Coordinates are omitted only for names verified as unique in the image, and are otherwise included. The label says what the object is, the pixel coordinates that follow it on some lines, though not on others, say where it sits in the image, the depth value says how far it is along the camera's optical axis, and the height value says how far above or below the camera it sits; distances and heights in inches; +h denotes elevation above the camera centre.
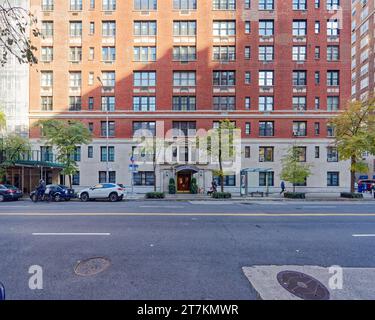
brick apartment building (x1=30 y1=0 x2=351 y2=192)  1115.9 +443.4
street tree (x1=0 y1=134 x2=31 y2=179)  832.8 +39.4
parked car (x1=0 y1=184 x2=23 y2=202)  721.0 -111.9
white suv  734.5 -114.2
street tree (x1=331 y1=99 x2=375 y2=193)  797.9 +111.2
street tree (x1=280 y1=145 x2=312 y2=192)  868.6 -40.3
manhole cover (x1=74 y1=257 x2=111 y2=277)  176.7 -93.2
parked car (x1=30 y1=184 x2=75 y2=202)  719.4 -112.8
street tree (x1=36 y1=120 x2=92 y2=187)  806.5 +90.6
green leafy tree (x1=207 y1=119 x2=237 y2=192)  836.0 +71.6
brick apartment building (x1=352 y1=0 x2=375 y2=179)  2085.4 +1162.7
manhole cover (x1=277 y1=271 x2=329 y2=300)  144.3 -91.4
